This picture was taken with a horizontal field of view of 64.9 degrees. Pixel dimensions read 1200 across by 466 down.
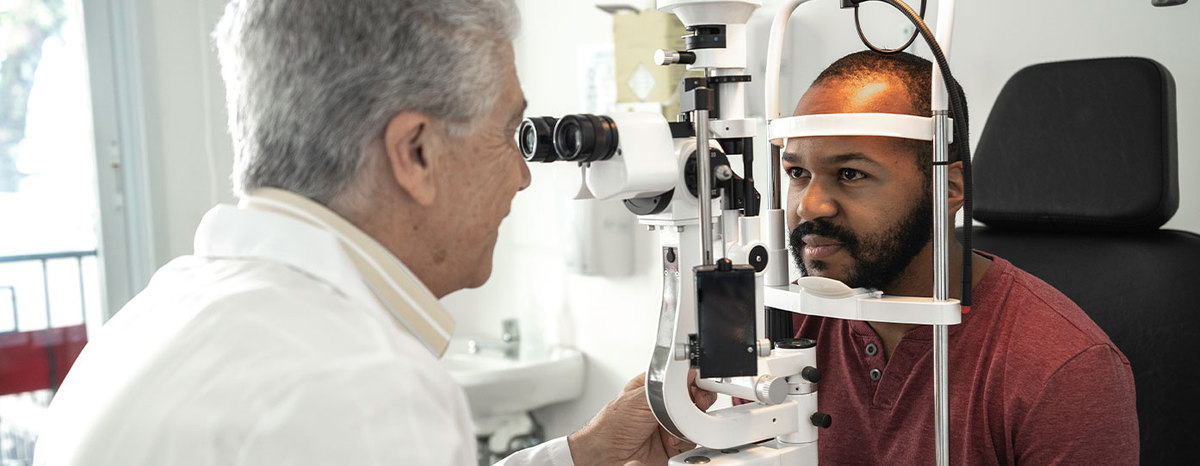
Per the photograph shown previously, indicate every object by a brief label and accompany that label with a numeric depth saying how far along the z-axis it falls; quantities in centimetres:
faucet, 329
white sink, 293
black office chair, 130
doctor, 63
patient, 112
